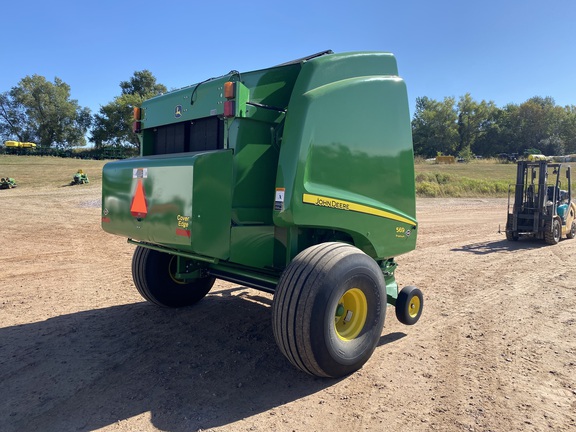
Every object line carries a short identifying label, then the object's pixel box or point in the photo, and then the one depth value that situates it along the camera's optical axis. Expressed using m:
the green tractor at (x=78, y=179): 29.12
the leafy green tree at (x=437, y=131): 76.88
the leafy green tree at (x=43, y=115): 69.94
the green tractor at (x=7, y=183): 27.67
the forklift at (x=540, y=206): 12.32
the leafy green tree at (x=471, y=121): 80.25
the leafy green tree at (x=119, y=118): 64.56
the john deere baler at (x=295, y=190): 3.52
